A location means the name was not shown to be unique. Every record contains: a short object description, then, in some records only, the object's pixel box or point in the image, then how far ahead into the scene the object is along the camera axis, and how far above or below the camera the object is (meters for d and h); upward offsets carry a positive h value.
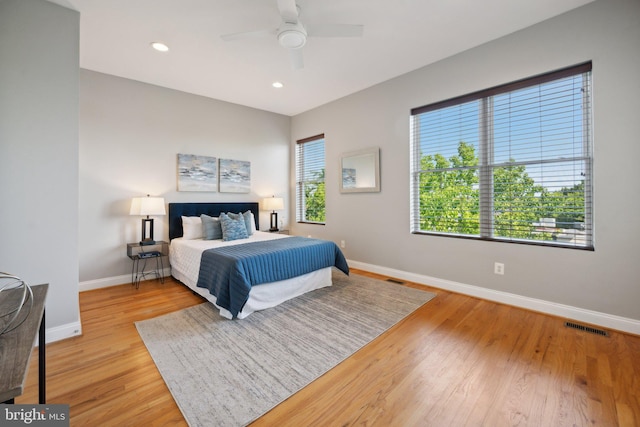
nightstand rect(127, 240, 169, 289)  3.58 -0.57
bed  2.58 -0.57
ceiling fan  2.21 +1.54
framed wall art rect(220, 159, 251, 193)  4.64 +0.65
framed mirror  4.12 +0.67
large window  2.59 +0.56
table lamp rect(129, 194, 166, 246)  3.56 +0.07
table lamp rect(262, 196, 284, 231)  4.93 +0.17
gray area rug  1.60 -1.04
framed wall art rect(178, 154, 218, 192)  4.21 +0.65
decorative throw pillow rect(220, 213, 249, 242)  3.79 -0.22
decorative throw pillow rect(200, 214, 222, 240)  3.89 -0.21
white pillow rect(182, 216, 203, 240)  3.96 -0.21
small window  5.16 +0.65
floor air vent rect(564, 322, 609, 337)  2.32 -1.00
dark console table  0.68 -0.42
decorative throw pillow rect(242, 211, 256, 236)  4.23 -0.13
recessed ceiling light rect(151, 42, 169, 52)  2.97 +1.83
